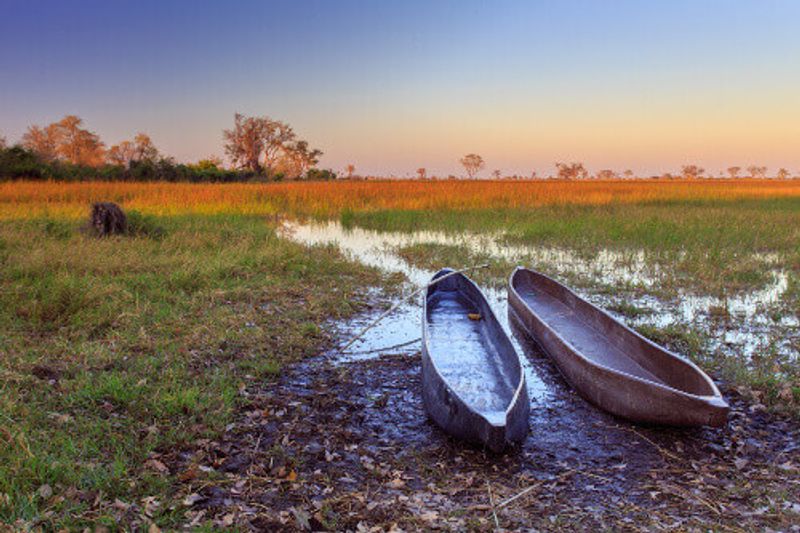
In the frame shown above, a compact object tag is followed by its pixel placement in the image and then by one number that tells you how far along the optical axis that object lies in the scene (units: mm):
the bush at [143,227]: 13156
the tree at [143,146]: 46169
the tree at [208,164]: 42472
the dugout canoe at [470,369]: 4113
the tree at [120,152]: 47969
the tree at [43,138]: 45094
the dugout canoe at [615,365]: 4320
